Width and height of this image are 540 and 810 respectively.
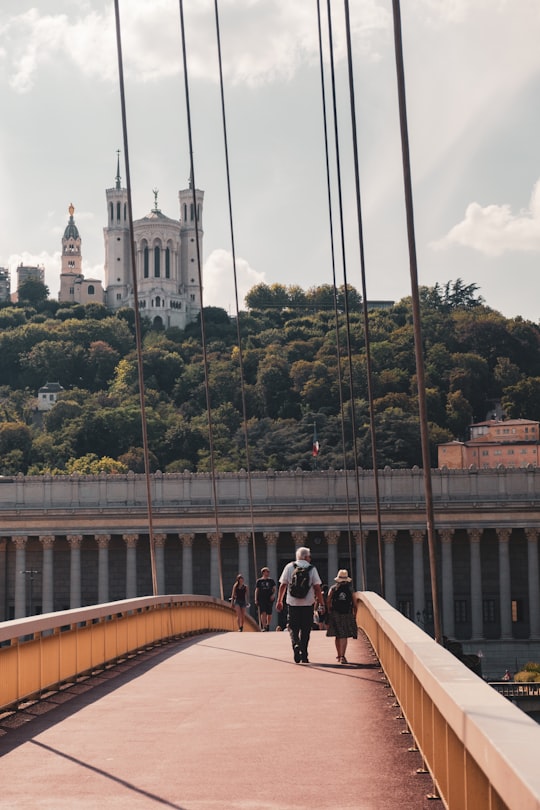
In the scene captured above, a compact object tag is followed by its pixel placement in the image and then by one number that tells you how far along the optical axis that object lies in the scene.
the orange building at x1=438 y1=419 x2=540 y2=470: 175.88
